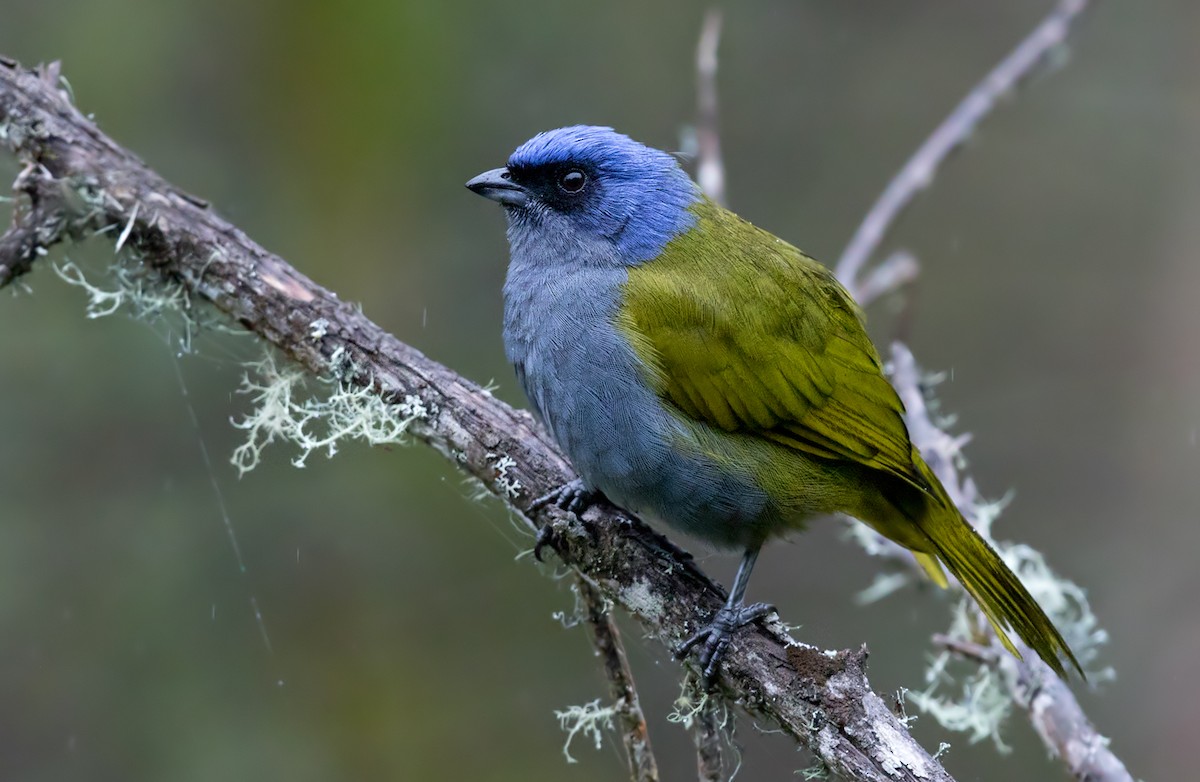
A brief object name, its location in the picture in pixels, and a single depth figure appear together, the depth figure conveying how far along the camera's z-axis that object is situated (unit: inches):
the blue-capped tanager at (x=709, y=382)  260.4
